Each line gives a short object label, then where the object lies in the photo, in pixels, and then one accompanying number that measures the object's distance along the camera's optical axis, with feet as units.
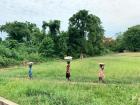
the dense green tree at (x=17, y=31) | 68.13
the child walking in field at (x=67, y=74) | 27.24
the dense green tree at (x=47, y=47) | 62.64
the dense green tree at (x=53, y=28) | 67.30
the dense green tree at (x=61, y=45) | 66.18
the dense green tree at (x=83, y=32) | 71.59
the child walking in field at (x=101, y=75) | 25.67
